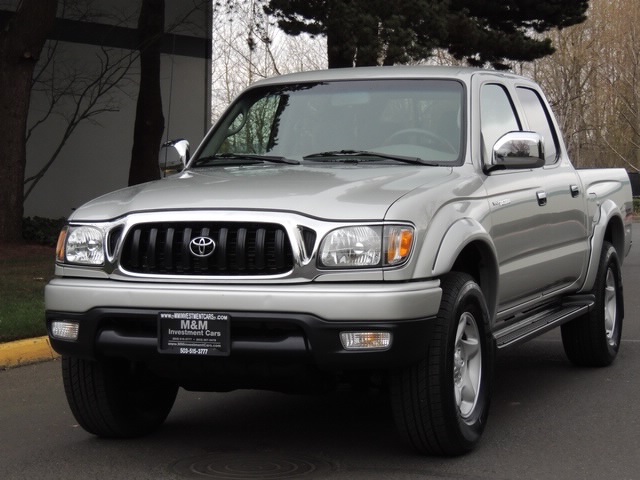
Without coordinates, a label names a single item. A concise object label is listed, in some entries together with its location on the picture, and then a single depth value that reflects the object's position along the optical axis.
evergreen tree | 18.91
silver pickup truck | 5.20
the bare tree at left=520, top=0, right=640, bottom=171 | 44.50
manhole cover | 5.40
